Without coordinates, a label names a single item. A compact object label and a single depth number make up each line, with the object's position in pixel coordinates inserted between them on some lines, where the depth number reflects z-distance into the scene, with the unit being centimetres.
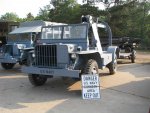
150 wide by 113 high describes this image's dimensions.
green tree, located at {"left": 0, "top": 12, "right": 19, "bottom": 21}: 6111
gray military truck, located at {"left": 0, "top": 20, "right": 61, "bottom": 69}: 696
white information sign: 434
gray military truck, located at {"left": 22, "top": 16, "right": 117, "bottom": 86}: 466
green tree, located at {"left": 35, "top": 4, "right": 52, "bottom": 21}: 3556
